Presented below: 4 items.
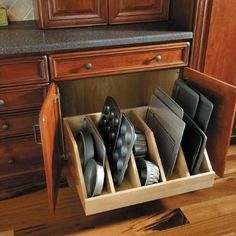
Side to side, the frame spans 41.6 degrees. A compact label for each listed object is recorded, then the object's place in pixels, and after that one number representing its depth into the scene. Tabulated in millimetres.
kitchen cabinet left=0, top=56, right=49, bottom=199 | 1357
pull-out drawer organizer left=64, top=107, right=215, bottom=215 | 1292
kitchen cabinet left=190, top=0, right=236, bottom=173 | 1437
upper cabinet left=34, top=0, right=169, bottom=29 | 1538
